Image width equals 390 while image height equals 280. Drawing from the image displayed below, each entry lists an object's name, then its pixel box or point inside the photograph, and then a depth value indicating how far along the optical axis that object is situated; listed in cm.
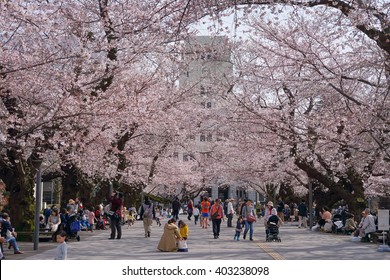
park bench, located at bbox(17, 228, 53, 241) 1993
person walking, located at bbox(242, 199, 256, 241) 2108
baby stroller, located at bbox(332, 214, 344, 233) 2578
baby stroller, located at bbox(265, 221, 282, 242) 2080
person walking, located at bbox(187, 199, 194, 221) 4184
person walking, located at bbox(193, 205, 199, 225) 3501
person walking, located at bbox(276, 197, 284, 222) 3682
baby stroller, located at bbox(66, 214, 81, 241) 2094
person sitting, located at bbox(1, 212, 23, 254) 1561
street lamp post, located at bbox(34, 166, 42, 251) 1692
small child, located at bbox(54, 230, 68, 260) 1088
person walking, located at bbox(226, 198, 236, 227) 3081
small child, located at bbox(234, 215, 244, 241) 2152
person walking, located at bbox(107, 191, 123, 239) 2073
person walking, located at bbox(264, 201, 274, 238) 2161
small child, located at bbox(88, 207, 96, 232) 2672
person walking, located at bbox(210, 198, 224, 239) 2189
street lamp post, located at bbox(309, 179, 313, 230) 2995
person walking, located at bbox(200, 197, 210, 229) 2802
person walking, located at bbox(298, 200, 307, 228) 3256
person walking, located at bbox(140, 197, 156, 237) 2254
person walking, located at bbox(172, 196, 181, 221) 3372
